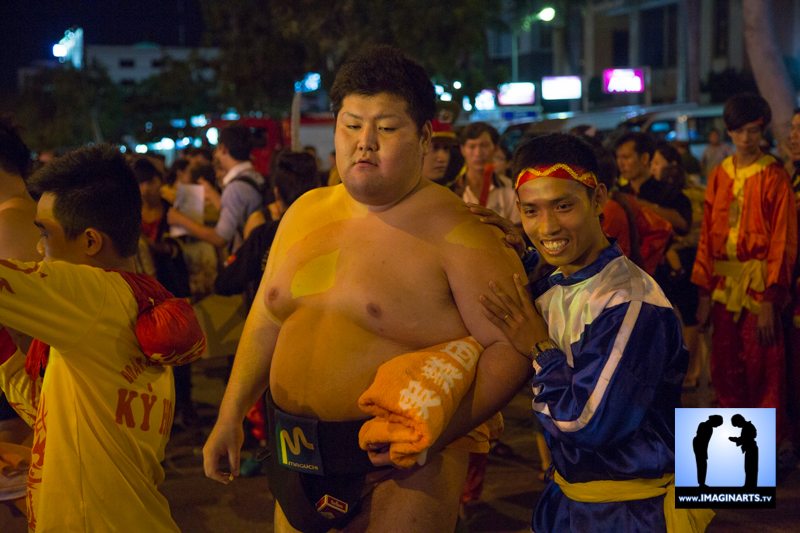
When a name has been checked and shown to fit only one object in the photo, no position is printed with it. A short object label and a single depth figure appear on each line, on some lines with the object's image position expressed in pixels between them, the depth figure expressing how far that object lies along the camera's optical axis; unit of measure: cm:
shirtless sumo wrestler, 295
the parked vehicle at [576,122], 2783
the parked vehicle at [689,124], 2433
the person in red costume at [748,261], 606
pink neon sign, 3706
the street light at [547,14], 3575
